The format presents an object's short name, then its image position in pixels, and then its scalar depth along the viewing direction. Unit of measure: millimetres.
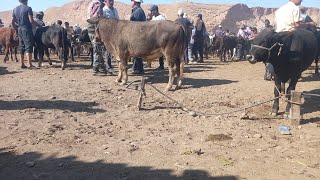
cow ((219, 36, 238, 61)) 16032
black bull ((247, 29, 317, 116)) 5456
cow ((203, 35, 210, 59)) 17647
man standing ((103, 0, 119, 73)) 9002
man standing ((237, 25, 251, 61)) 16458
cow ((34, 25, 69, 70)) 10387
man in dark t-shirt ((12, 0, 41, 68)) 9824
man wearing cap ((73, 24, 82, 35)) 15095
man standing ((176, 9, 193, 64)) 11373
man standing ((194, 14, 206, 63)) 13700
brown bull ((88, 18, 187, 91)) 7357
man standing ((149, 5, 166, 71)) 10392
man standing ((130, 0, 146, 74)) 9119
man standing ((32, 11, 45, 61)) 11789
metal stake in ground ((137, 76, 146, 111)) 5924
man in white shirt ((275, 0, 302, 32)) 6424
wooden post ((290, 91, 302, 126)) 5178
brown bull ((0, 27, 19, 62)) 12704
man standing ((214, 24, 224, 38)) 18065
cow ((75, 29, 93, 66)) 9353
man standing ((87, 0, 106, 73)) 8631
